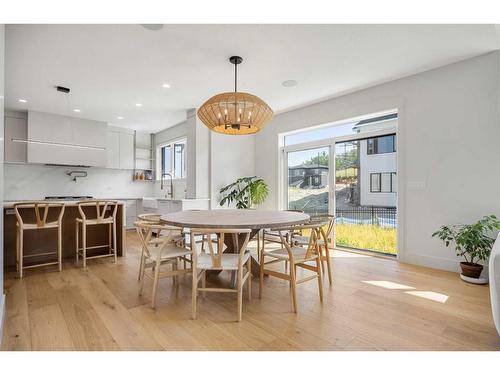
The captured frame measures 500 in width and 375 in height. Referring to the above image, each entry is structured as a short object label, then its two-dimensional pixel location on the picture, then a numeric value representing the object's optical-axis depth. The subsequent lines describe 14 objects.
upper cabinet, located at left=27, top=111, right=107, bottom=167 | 4.96
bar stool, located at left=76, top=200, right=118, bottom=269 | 3.36
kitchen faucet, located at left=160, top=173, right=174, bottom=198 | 6.30
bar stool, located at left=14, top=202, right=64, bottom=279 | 2.92
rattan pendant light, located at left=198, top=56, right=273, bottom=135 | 2.41
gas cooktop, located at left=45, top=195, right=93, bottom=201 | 5.21
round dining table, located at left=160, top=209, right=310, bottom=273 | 2.06
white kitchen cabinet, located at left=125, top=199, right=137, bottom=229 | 6.24
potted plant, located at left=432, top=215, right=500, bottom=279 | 2.70
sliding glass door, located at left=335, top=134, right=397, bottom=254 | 3.91
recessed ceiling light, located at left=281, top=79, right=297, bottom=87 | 3.67
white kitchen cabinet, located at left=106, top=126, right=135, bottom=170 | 6.14
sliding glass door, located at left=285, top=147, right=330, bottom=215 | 4.66
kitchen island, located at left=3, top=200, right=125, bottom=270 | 3.22
